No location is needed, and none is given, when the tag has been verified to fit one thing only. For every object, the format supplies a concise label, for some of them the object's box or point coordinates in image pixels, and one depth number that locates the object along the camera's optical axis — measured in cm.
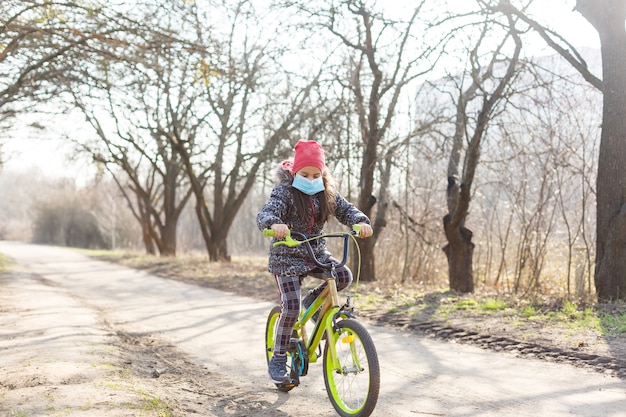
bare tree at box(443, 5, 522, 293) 1067
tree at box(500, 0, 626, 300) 849
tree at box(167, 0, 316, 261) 1794
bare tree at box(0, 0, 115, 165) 961
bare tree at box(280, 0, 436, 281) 1194
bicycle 400
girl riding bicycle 456
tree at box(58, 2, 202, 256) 1084
